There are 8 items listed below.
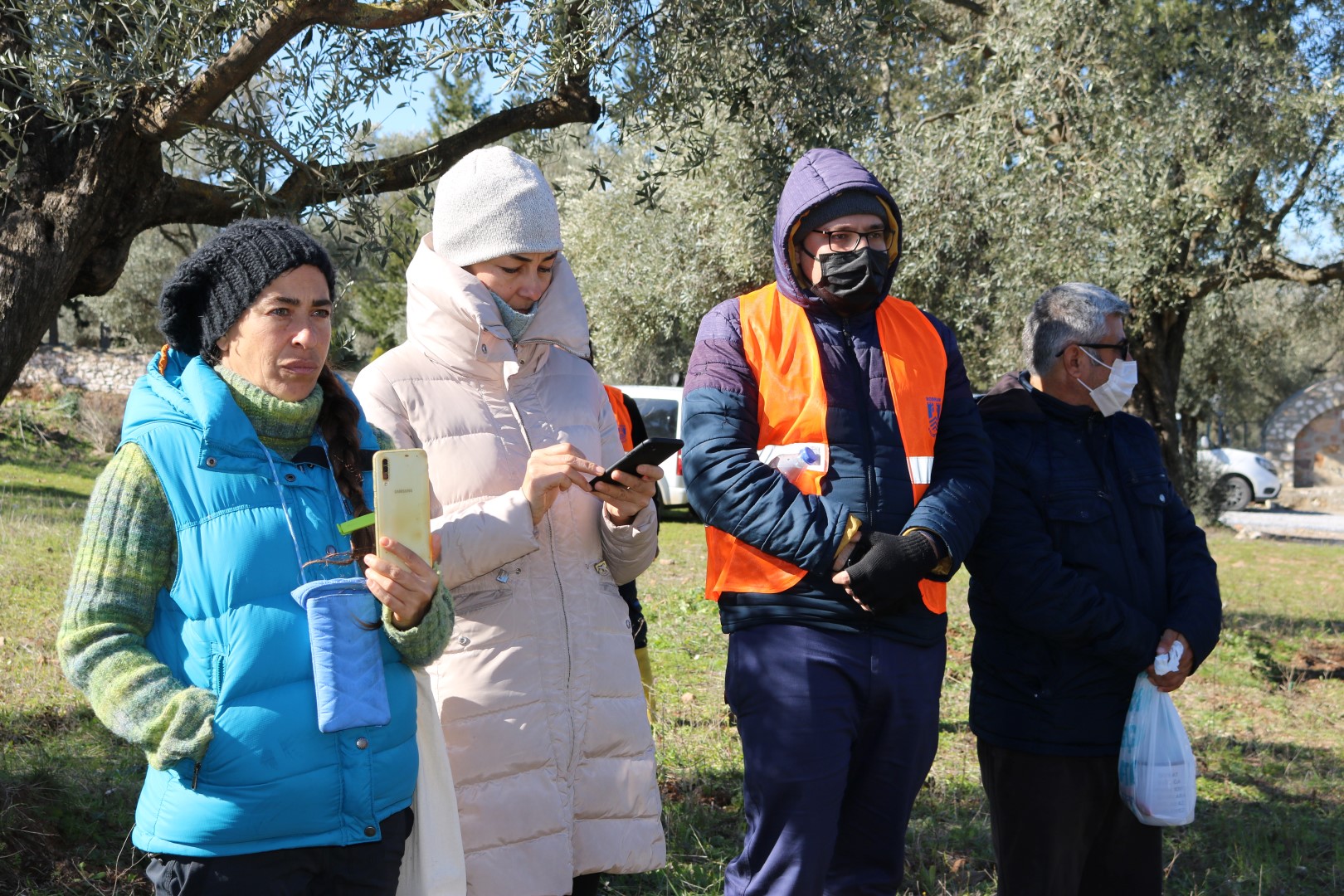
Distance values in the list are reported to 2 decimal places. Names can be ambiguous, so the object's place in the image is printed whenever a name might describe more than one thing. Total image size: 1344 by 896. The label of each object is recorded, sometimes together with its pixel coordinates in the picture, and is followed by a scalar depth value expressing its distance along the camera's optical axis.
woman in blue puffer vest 2.09
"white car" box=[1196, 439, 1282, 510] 26.62
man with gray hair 3.37
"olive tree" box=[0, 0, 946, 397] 3.77
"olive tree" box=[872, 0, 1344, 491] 9.46
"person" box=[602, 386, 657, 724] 4.43
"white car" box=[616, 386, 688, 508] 18.69
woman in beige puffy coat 2.64
